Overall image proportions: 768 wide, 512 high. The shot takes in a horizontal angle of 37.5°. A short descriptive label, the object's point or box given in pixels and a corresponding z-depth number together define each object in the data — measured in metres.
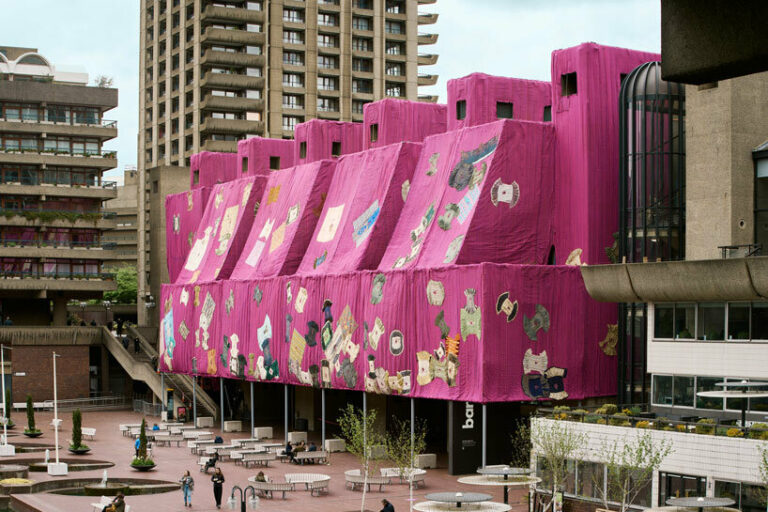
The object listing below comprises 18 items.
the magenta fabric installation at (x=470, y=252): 51.50
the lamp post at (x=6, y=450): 59.53
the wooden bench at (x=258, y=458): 54.88
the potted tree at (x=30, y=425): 67.56
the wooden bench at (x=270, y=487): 45.41
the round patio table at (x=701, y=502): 29.98
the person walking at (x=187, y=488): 43.16
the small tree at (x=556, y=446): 39.34
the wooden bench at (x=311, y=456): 55.38
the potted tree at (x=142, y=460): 53.84
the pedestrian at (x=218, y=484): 42.75
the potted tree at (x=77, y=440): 59.56
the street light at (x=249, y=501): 41.52
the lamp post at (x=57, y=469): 51.59
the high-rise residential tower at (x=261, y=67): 114.62
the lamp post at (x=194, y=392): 73.06
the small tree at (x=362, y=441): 45.50
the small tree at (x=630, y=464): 35.56
